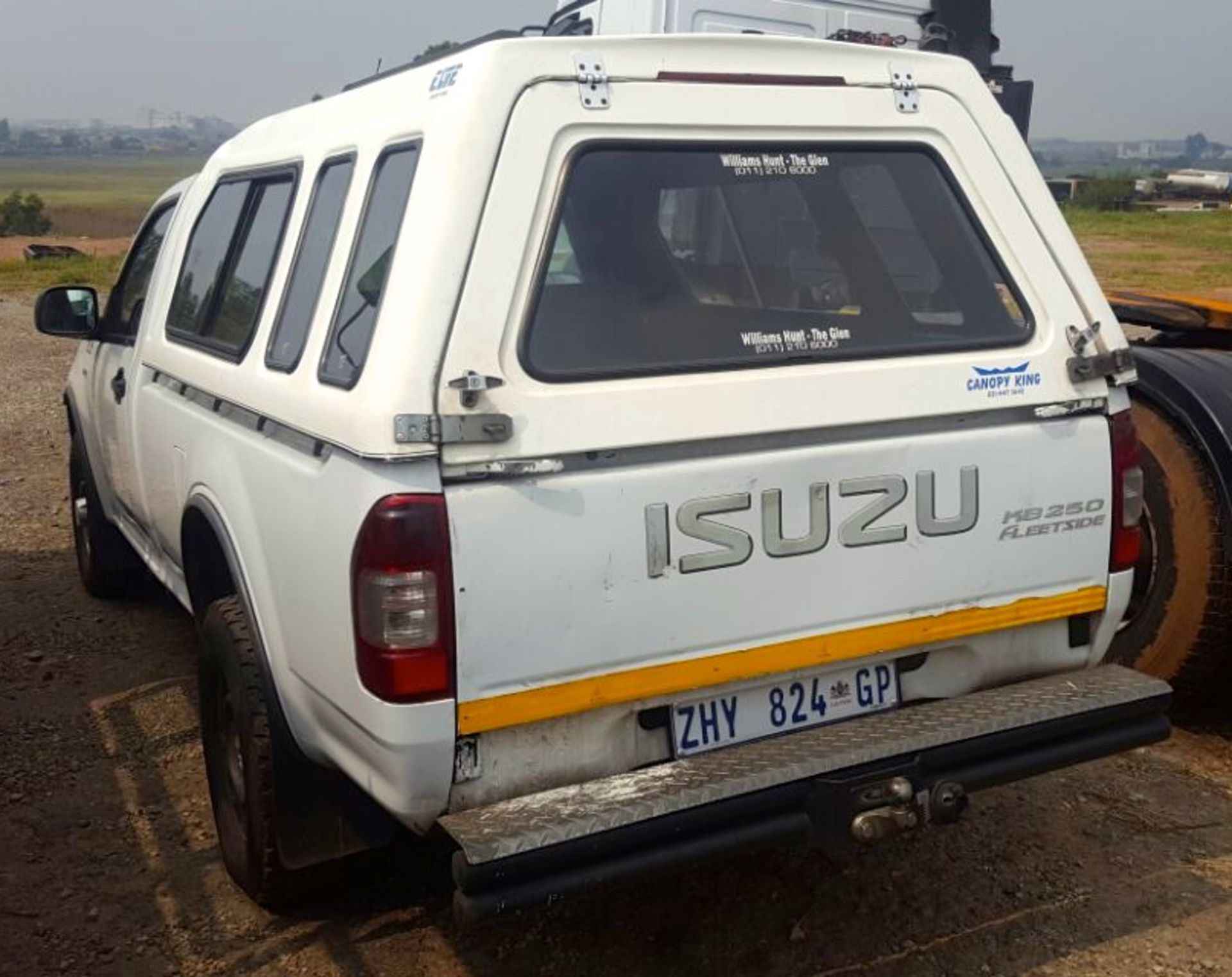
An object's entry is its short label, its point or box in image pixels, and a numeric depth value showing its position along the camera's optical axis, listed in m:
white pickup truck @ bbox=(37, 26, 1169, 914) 2.59
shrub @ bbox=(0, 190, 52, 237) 62.38
